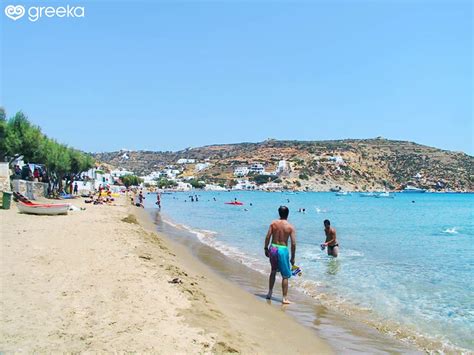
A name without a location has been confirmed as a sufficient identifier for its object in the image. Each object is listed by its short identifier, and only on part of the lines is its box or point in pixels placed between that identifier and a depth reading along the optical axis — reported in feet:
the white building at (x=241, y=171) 546.26
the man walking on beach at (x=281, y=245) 27.66
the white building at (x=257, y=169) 544.21
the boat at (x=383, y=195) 373.61
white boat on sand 60.18
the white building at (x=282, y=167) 522.47
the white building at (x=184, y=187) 488.89
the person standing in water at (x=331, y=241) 47.42
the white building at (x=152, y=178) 499.51
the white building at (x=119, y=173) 395.42
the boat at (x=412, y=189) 434.42
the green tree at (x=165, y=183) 491.31
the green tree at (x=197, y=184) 511.44
